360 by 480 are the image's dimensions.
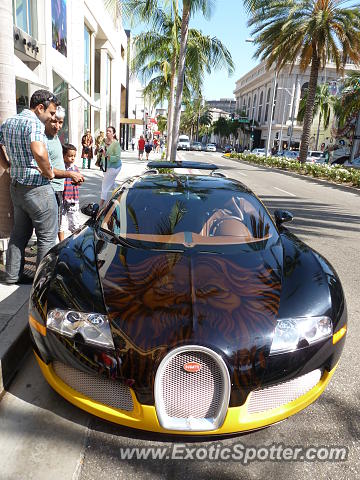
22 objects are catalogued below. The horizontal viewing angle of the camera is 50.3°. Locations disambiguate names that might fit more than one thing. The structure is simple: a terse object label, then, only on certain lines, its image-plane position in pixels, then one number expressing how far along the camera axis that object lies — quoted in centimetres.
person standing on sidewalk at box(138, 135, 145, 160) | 2530
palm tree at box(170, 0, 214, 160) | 1364
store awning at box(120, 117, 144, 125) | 4208
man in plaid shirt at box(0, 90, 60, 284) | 333
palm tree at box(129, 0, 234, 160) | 1808
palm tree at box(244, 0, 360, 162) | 1833
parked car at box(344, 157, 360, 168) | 3130
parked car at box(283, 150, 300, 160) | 4045
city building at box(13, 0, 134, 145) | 1299
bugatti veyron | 189
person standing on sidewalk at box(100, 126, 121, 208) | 752
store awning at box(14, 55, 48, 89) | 1020
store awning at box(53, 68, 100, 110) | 1631
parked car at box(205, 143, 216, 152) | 6675
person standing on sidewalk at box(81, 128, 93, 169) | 1577
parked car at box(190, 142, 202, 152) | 6559
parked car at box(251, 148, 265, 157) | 5188
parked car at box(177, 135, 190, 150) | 6148
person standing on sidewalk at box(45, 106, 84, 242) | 382
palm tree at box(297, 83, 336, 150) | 5069
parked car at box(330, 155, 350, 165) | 4006
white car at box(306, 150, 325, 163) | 3741
